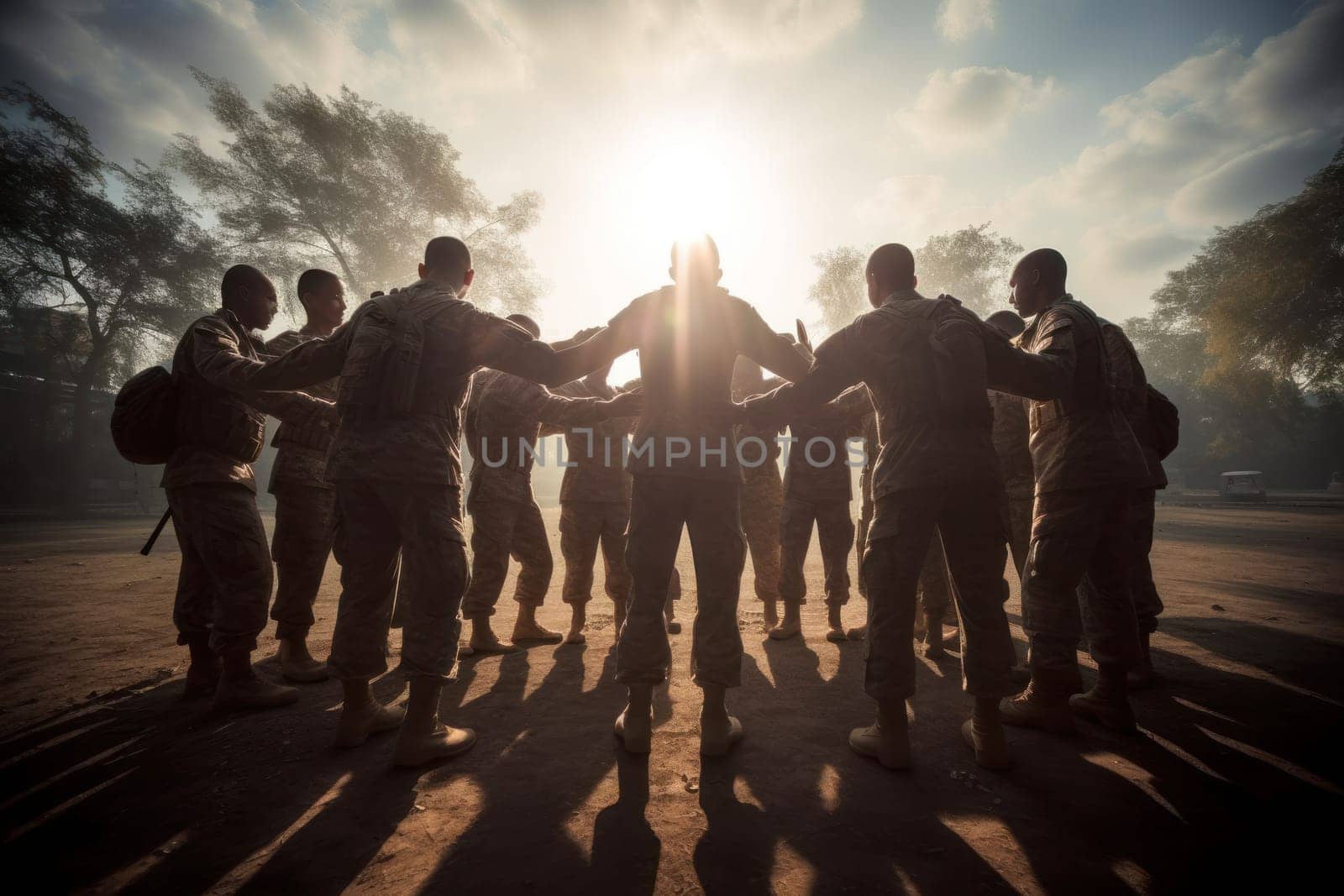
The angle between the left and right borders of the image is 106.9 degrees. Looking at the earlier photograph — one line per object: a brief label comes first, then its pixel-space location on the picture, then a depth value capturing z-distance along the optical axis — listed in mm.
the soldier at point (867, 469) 4484
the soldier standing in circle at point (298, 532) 3510
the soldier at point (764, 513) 4879
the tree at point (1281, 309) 18641
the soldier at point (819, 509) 4543
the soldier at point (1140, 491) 2953
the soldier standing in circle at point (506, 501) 4066
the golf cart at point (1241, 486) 24453
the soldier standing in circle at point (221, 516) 2904
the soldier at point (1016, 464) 4273
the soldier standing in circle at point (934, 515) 2305
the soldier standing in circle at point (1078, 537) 2631
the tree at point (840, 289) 30531
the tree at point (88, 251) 19812
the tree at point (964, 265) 28781
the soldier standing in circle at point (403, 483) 2355
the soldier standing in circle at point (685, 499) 2457
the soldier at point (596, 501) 4609
